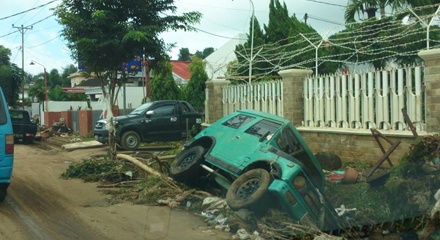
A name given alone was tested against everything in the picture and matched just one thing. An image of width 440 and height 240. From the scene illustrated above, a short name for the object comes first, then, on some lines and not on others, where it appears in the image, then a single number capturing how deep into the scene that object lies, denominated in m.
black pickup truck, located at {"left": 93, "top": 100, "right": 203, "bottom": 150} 17.09
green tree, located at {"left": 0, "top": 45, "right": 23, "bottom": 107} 37.94
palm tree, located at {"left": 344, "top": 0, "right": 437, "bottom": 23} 19.27
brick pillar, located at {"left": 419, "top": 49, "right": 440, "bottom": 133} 9.11
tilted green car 6.98
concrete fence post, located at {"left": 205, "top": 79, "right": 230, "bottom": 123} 17.41
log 9.52
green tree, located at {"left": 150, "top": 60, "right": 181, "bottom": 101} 28.33
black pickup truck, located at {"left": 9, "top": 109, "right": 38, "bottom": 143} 23.55
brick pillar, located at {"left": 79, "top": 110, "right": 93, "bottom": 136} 25.27
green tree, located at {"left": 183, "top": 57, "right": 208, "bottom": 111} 27.47
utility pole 41.19
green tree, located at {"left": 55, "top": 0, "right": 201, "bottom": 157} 12.04
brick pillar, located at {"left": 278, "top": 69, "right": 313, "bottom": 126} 12.68
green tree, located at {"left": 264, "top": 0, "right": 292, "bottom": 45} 24.88
